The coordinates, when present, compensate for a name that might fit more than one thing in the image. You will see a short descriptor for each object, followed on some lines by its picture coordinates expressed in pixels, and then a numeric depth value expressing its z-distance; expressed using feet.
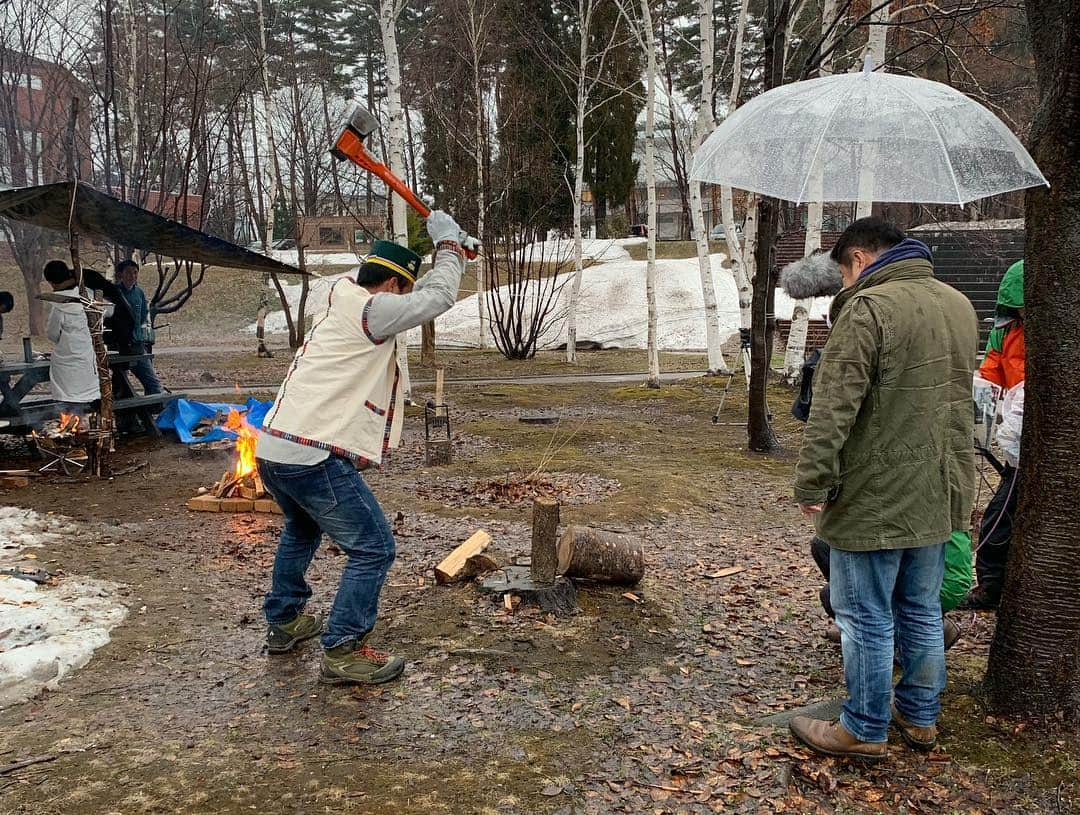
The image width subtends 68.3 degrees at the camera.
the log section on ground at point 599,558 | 15.26
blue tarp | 30.99
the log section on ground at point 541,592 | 14.76
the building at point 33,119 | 49.37
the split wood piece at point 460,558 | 16.06
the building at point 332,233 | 135.64
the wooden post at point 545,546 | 15.06
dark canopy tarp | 24.21
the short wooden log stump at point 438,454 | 27.91
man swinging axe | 11.30
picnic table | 28.09
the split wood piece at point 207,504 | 22.30
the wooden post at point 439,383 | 28.78
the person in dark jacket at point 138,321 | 33.40
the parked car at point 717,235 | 124.36
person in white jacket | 27.27
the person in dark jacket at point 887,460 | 8.93
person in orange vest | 12.58
